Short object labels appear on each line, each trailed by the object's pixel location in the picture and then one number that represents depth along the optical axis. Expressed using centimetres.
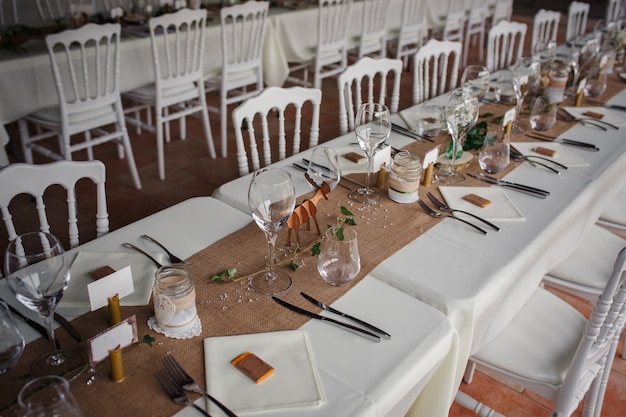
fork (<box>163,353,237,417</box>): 90
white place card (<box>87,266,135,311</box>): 108
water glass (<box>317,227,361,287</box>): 117
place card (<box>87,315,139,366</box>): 94
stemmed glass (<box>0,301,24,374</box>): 97
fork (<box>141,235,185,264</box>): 128
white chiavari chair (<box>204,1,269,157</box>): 335
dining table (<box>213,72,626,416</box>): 122
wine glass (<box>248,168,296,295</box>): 117
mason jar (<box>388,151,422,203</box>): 151
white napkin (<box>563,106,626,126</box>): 222
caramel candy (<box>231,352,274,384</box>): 97
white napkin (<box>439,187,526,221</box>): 149
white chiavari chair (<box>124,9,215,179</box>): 306
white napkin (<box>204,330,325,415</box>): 92
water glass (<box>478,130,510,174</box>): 174
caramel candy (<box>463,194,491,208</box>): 154
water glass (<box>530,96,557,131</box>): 211
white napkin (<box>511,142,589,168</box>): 182
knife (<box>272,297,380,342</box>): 106
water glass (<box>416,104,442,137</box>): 203
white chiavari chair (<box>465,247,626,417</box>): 134
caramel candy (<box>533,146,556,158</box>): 187
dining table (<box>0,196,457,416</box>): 93
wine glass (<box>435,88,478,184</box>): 169
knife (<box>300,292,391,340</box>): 107
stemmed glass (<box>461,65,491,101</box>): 203
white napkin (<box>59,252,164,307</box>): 114
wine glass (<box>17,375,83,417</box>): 72
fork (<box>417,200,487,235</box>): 143
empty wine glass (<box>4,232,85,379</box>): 97
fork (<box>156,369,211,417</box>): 91
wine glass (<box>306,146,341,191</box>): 145
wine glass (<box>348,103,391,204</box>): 156
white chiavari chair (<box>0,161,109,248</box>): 139
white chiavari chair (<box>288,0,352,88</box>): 389
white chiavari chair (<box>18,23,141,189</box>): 264
